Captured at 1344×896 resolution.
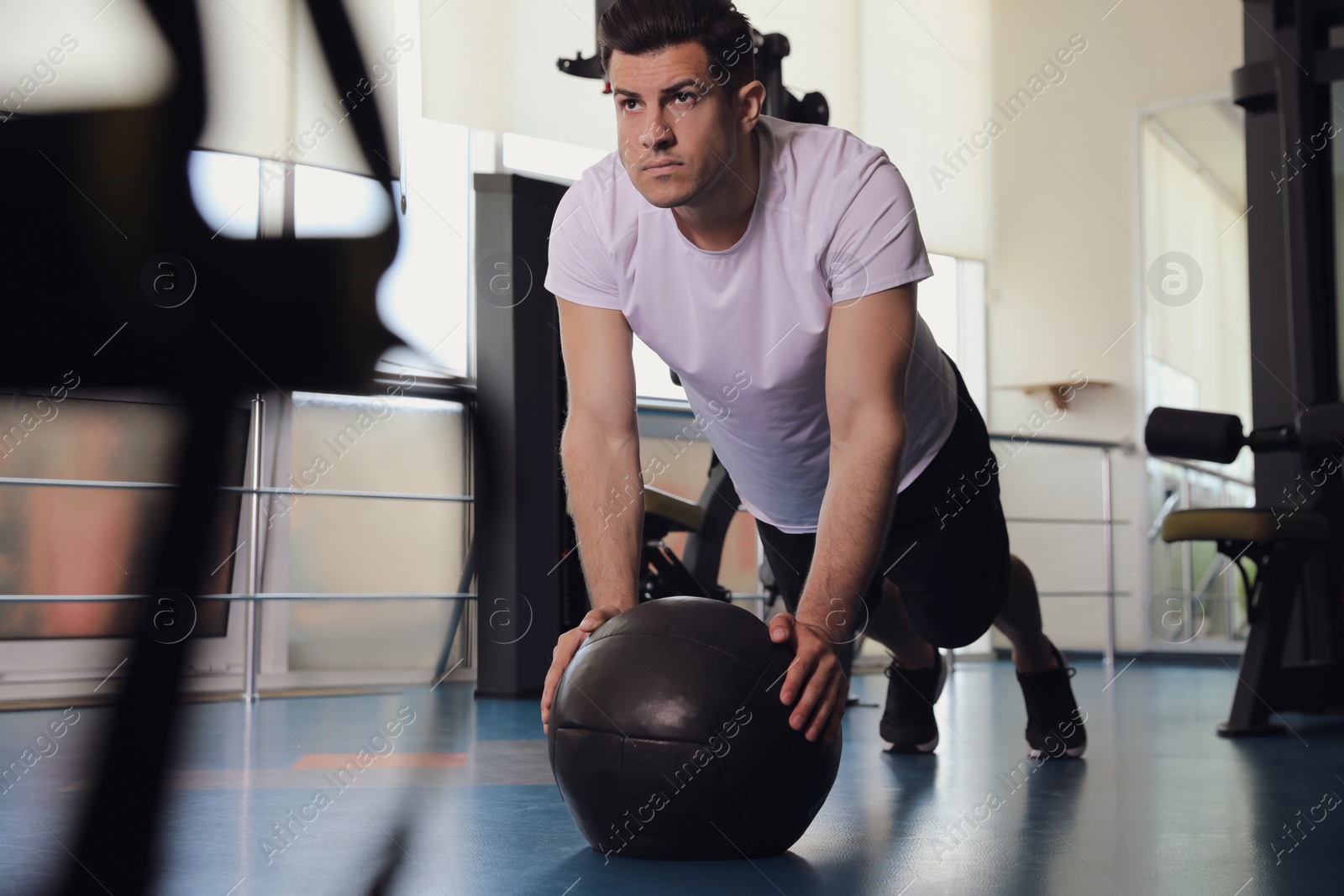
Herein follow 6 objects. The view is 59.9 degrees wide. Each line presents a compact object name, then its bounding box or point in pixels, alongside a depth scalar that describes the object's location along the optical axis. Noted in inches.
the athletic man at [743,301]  51.7
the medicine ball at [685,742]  45.9
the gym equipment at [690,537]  122.4
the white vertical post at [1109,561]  195.0
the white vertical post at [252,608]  126.0
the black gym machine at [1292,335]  116.4
